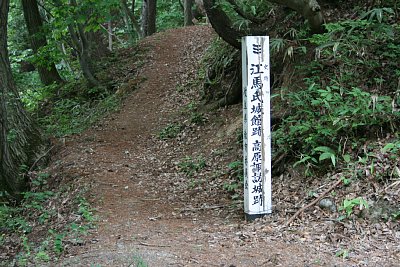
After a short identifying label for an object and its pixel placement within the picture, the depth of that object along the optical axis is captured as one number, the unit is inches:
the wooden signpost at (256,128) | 247.6
